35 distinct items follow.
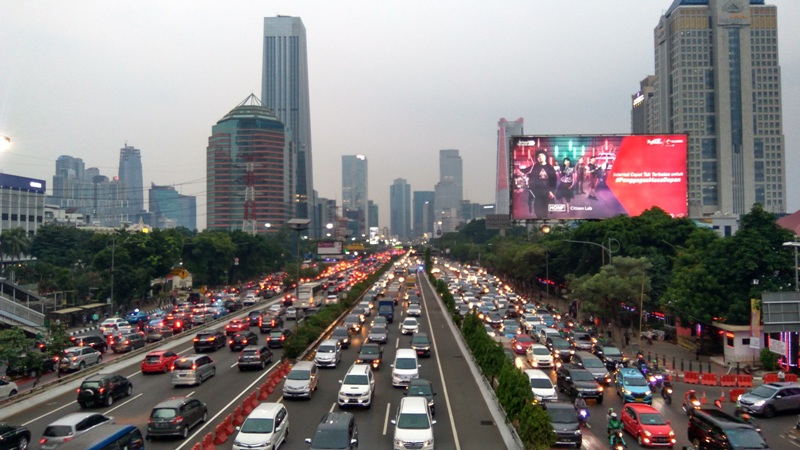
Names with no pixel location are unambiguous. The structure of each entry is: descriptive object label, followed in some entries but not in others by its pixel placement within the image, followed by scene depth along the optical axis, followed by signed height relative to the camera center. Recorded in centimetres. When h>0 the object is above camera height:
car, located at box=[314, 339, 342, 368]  3341 -683
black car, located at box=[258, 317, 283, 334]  5116 -774
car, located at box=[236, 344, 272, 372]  3319 -694
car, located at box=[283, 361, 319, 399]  2531 -639
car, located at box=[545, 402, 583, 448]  1906 -627
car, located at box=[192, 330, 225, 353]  4022 -720
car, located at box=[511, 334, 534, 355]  3950 -742
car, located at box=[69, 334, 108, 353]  3928 -706
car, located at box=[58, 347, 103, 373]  3312 -701
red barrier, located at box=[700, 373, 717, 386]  3109 -775
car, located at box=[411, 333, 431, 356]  3694 -693
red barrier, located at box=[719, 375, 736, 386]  3081 -773
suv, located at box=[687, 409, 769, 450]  1758 -618
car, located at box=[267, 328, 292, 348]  4150 -724
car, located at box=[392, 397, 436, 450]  1784 -605
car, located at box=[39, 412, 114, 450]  1780 -595
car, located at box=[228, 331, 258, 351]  4084 -734
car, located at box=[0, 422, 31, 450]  1781 -622
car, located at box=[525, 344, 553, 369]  3391 -714
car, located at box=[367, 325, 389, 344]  4144 -704
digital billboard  6581 +681
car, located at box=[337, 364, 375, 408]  2350 -625
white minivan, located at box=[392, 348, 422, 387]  2808 -649
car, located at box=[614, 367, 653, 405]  2547 -675
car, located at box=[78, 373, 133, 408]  2488 -657
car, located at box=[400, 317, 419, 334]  4753 -739
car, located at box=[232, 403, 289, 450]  1752 -598
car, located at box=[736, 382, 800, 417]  2430 -697
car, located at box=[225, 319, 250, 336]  4788 -744
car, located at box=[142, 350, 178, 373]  3291 -708
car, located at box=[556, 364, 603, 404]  2581 -674
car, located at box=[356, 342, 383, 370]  3300 -681
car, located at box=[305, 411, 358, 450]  1664 -578
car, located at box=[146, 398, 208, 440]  1964 -619
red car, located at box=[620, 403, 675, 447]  1922 -648
